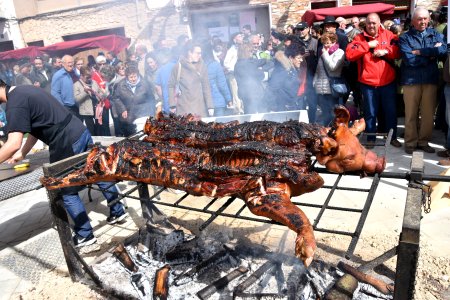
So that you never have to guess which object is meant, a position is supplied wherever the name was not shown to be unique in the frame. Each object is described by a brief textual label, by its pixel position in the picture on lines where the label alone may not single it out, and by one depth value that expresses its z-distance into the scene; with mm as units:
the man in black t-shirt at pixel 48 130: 3488
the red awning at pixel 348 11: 12953
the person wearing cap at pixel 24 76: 11349
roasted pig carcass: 2230
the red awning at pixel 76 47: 16125
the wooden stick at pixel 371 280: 2791
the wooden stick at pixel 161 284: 3054
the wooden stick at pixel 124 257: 3507
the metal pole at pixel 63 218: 3209
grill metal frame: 1795
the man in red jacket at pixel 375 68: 5977
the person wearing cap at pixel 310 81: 7027
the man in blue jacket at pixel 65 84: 8008
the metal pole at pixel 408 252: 1779
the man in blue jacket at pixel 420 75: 5734
